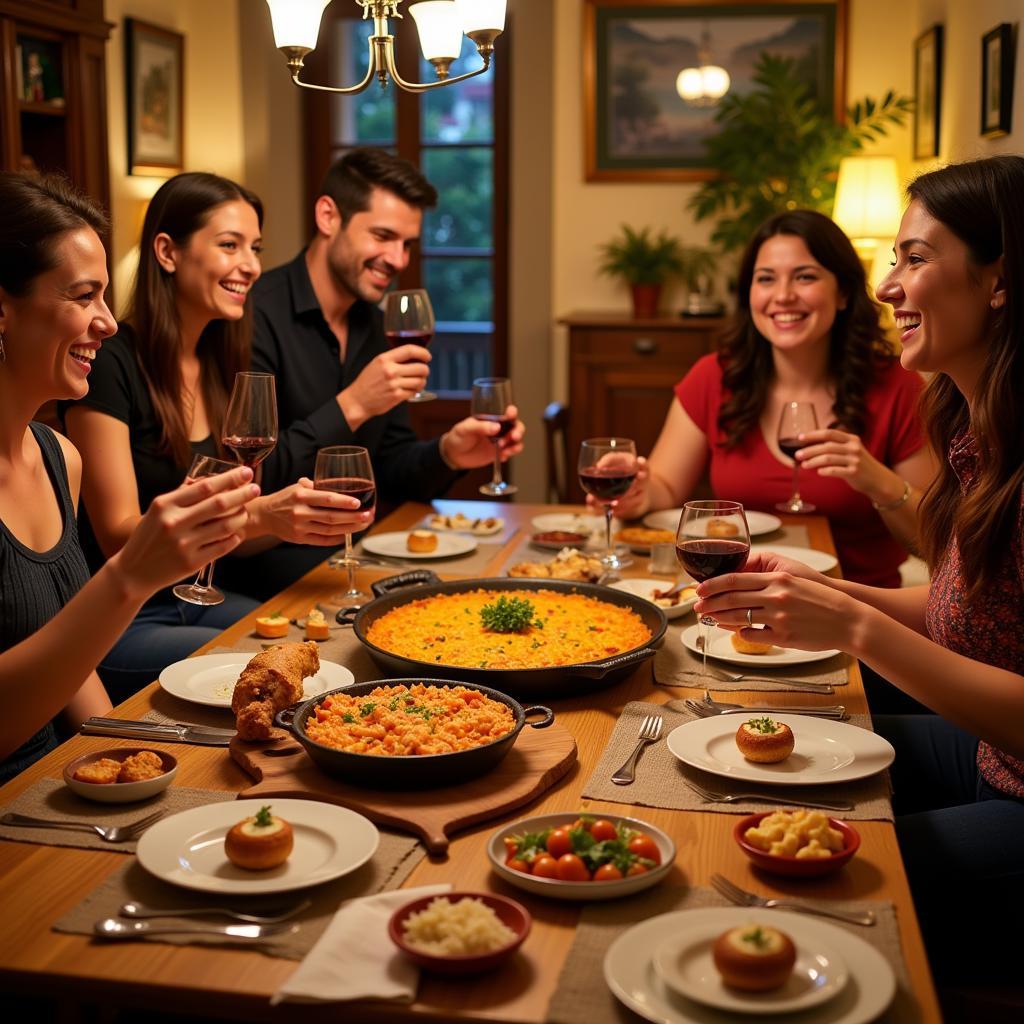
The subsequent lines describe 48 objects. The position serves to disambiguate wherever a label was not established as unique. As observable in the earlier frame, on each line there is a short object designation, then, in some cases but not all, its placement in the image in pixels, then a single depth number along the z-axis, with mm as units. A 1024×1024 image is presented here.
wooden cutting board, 1369
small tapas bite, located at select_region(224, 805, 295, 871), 1239
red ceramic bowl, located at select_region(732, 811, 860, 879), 1250
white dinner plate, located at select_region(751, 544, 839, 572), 2453
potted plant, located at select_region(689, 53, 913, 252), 5184
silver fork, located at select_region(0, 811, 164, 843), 1349
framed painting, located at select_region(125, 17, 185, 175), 5332
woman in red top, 3066
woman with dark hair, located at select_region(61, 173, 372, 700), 2387
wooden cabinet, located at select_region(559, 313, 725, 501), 5453
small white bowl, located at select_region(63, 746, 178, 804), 1420
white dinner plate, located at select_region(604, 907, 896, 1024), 1032
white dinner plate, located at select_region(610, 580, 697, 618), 2170
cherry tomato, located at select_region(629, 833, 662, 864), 1260
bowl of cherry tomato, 1208
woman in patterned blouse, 1598
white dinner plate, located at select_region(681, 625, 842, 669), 1919
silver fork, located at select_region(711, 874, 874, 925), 1185
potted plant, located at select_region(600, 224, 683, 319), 5633
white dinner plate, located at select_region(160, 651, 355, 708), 1747
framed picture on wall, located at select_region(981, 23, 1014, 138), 3850
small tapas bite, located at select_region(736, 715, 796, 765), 1515
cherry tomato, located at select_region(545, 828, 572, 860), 1258
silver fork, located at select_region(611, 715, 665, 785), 1503
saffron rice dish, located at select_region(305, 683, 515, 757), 1456
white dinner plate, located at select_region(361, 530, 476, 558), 2566
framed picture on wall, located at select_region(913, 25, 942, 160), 4871
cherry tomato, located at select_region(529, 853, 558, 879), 1229
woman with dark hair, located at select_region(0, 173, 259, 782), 1842
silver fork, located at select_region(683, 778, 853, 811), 1440
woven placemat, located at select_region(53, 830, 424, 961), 1151
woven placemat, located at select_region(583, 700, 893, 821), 1440
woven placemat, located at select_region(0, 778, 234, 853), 1356
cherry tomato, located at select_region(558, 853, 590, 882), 1217
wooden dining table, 1075
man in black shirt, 3328
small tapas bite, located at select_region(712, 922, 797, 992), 1045
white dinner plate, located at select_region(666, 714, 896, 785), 1482
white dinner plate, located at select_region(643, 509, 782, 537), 2793
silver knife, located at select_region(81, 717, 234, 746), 1626
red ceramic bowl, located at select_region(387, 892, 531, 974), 1083
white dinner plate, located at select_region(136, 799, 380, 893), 1221
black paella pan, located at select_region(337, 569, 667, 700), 1709
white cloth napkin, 1061
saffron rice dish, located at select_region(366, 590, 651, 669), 1820
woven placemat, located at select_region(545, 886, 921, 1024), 1046
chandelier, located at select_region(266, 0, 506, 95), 2305
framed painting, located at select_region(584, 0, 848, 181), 5488
